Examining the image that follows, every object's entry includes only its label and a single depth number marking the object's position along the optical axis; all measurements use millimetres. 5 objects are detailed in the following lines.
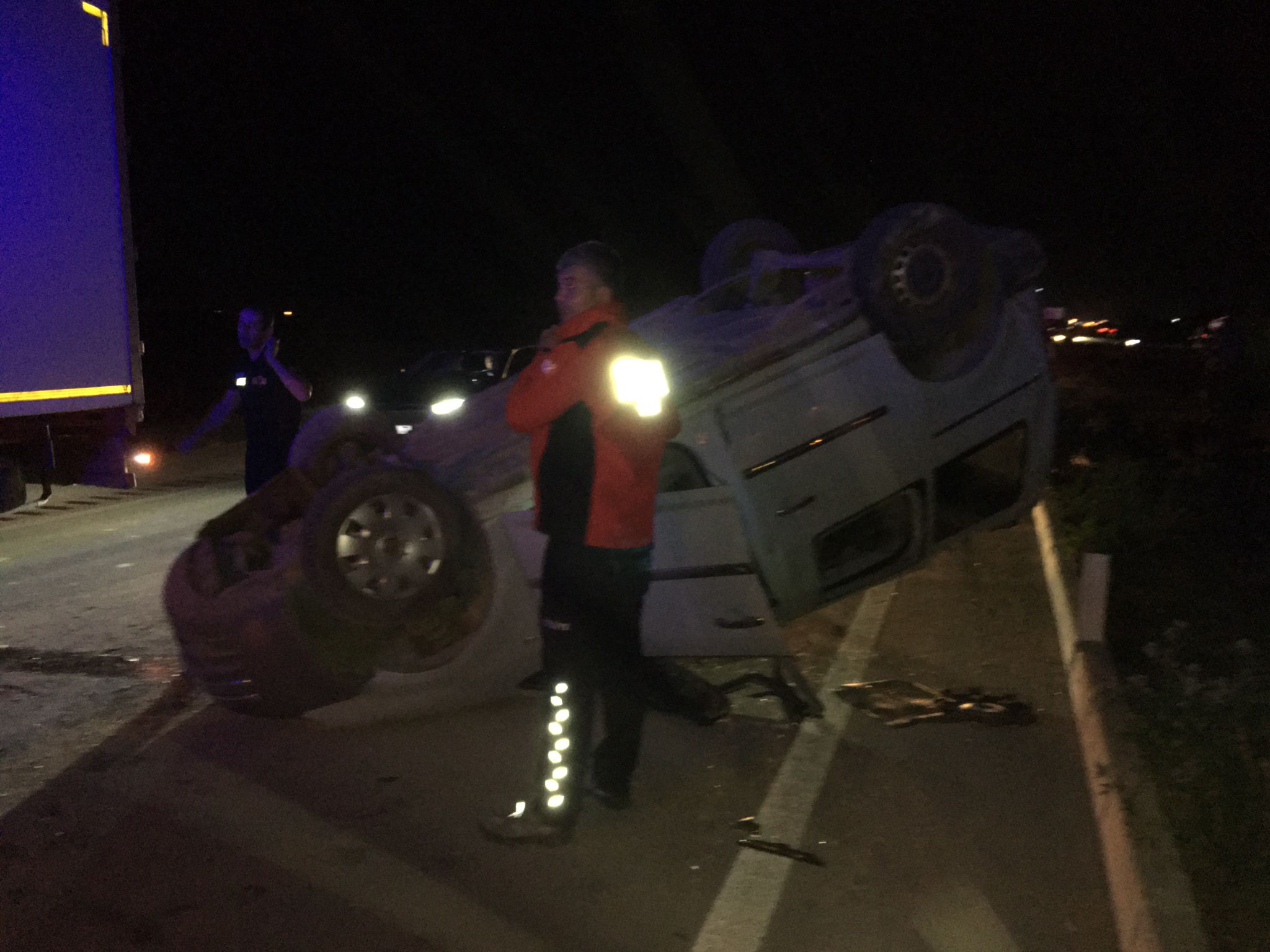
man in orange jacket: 3639
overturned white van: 4516
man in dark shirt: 6965
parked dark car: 14781
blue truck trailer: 5605
